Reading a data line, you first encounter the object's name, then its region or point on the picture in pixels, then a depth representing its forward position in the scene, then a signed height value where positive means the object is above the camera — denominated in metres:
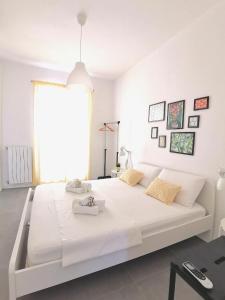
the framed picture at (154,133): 3.03 +0.11
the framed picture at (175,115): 2.49 +0.38
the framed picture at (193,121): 2.25 +0.26
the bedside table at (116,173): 3.72 -0.76
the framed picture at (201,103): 2.12 +0.48
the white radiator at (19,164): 3.67 -0.63
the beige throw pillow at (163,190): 2.14 -0.67
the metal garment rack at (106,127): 4.50 +0.26
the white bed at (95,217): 1.25 -0.87
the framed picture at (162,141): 2.84 -0.03
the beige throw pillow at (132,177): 2.84 -0.64
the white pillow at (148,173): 2.76 -0.56
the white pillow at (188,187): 2.09 -0.58
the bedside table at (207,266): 0.88 -0.76
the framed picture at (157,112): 2.87 +0.48
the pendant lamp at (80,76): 2.18 +0.78
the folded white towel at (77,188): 2.36 -0.71
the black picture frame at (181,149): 2.31 -0.08
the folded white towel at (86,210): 1.73 -0.74
